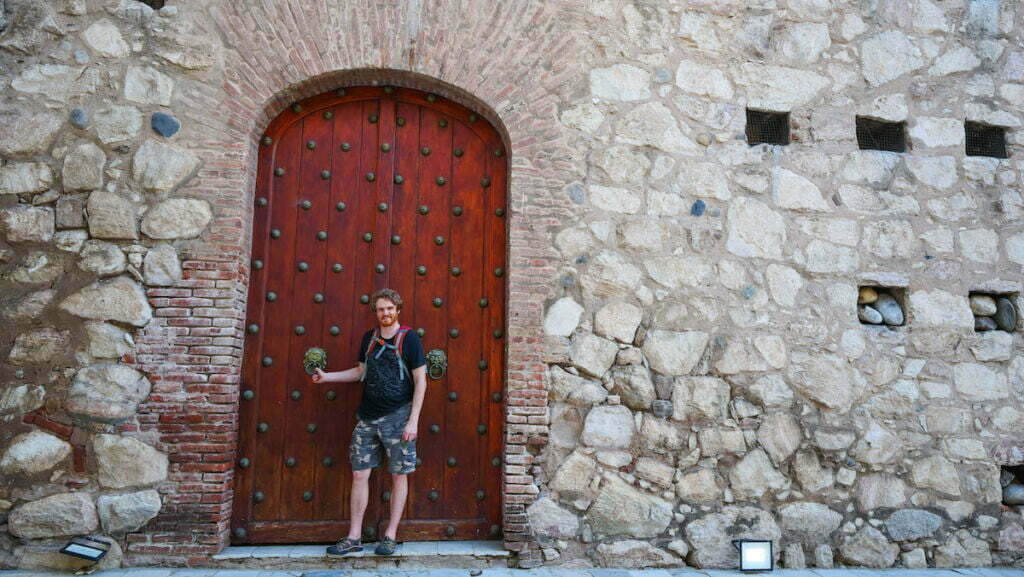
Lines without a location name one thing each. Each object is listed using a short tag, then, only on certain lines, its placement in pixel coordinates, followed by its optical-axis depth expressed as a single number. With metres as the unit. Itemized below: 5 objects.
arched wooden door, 3.76
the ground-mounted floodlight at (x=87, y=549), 3.23
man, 3.48
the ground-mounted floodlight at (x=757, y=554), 3.66
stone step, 3.46
